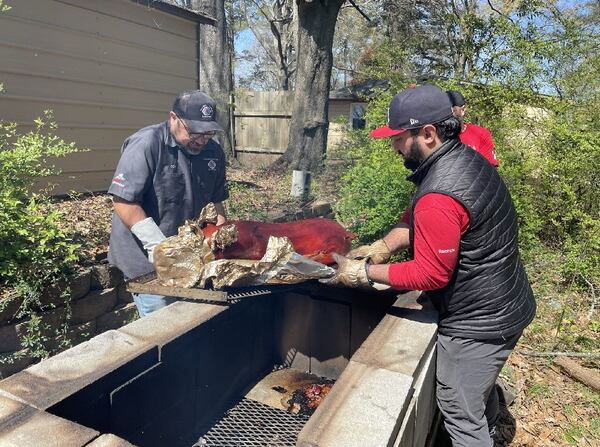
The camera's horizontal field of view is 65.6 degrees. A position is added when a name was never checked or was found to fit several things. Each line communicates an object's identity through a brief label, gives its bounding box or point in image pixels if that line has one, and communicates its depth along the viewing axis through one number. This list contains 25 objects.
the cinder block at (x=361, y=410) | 1.74
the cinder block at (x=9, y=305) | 3.38
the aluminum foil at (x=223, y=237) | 2.67
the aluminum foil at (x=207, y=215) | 3.00
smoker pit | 1.94
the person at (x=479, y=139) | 4.24
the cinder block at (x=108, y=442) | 1.64
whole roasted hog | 2.77
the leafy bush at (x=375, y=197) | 5.31
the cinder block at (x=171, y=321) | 2.46
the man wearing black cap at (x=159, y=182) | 3.01
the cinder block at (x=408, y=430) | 1.96
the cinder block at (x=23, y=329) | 3.44
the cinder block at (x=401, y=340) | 2.28
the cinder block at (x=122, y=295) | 4.28
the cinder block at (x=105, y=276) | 4.06
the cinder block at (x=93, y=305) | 3.92
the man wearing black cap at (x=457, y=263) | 2.25
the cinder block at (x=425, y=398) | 2.31
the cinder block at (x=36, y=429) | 1.62
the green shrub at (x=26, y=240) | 3.47
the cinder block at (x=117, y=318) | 4.16
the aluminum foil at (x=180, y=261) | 2.55
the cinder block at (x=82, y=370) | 1.90
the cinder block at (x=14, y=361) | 3.43
